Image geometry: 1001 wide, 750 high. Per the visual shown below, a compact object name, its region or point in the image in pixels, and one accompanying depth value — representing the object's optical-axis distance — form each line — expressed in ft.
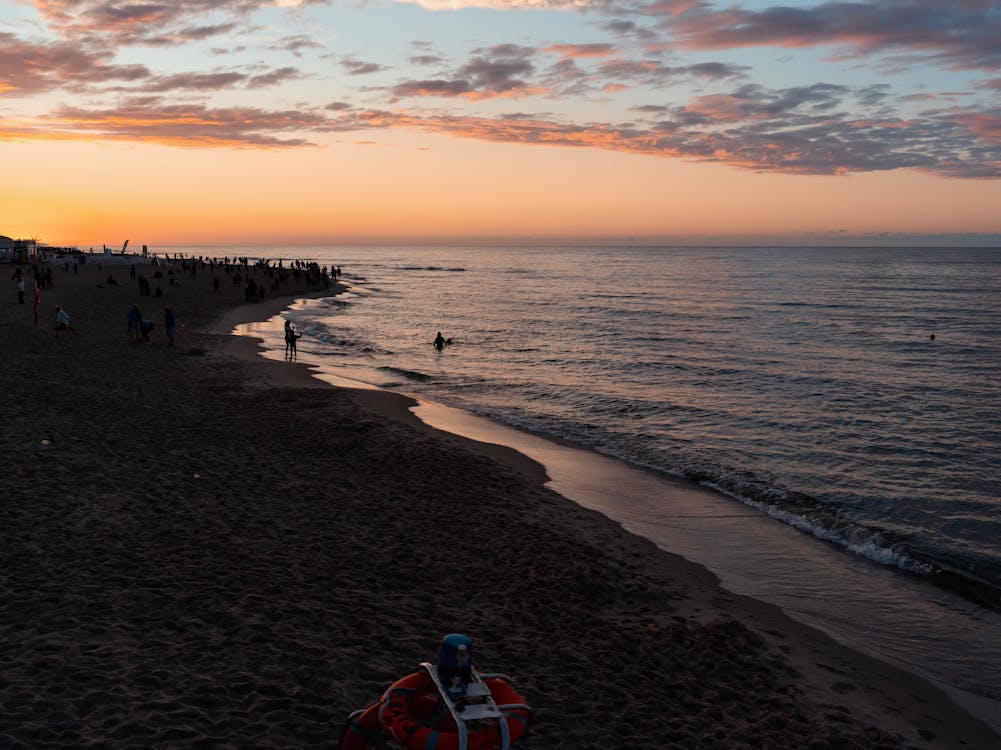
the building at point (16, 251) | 267.02
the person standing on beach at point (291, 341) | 104.47
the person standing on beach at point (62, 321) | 100.89
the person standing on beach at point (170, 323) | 102.89
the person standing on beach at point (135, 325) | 103.65
